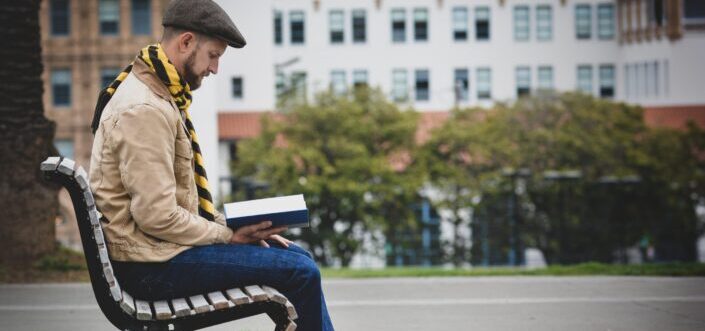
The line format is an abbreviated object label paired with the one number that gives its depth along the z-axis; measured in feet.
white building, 248.46
